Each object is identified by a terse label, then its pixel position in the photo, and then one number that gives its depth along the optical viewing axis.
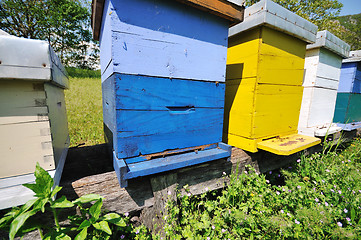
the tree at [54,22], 13.90
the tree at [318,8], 9.54
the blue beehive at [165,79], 1.05
